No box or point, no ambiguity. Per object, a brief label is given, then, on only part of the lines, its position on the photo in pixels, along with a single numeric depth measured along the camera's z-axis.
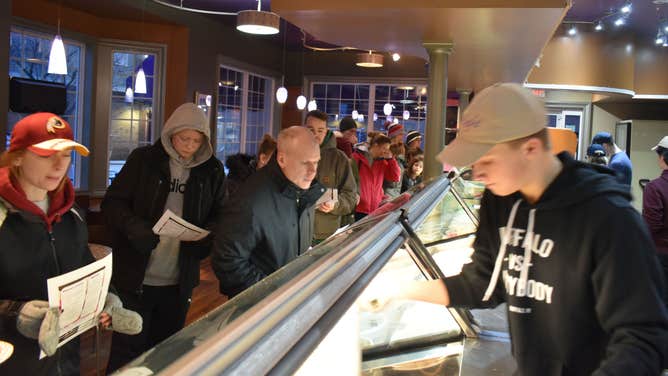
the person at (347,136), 5.49
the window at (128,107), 10.59
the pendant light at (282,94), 12.12
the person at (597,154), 7.78
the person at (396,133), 7.22
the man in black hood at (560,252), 1.13
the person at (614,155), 7.51
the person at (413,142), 8.27
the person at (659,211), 5.00
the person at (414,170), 7.68
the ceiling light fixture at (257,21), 7.43
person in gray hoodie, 2.90
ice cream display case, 0.75
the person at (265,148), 4.38
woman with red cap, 1.82
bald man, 2.27
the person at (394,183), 6.27
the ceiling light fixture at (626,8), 9.81
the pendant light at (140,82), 9.30
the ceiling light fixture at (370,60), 12.32
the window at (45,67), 8.79
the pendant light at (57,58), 6.54
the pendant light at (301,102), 13.18
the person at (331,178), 4.36
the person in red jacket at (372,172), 5.54
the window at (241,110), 13.12
